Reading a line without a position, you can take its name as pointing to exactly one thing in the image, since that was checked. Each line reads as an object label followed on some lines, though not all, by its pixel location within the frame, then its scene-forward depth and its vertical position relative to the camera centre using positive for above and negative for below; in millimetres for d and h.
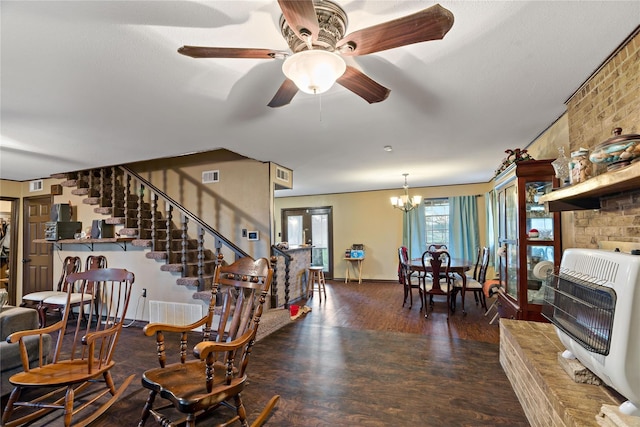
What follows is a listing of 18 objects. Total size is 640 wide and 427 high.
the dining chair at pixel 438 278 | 4398 -769
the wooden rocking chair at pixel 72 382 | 1900 -927
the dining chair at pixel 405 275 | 4842 -809
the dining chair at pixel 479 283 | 4673 -892
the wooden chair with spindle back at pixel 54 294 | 4137 -832
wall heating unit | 1285 -454
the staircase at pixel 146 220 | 3988 +181
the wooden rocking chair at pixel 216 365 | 1574 -794
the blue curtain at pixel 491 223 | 6176 +52
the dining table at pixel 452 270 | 4500 -649
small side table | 7773 -1018
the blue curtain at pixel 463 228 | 6949 -43
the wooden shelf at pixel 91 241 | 4351 -116
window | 7312 +135
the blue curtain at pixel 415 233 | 7395 -147
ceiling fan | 1159 +812
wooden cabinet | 3084 -97
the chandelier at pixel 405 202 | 6242 +520
